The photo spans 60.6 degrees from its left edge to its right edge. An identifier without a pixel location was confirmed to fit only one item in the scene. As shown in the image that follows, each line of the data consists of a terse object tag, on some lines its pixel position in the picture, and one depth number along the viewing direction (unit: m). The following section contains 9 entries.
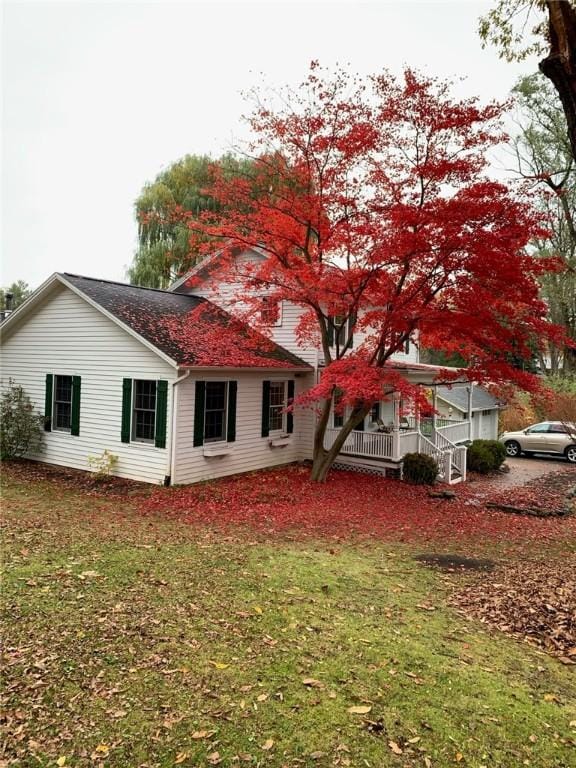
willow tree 27.03
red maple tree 10.25
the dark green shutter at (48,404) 14.27
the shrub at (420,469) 14.93
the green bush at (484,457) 17.97
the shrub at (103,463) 12.73
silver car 21.20
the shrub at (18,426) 14.05
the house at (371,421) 15.53
